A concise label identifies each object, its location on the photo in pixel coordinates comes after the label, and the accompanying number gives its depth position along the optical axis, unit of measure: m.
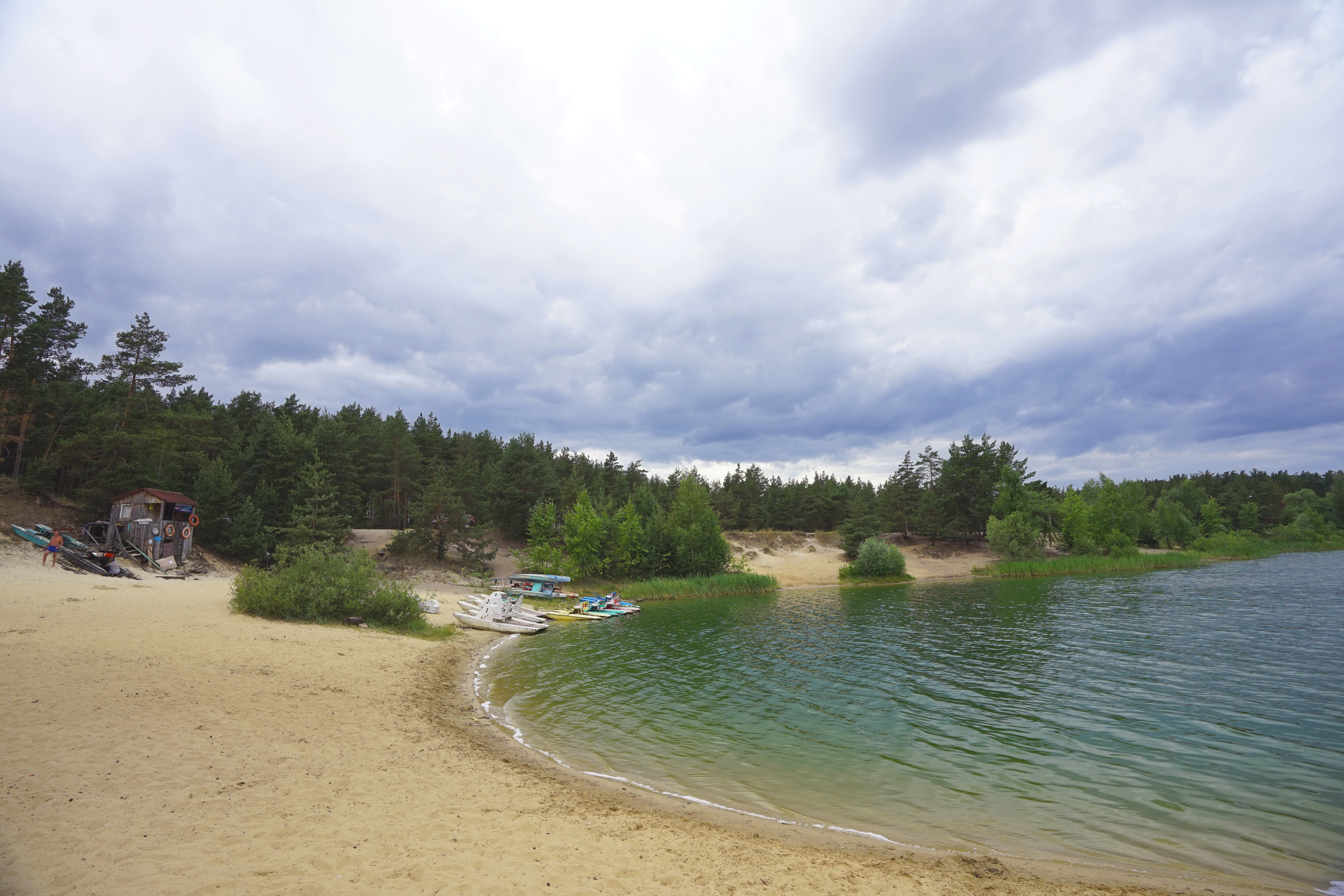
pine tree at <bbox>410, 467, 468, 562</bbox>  56.69
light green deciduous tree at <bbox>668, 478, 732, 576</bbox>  60.78
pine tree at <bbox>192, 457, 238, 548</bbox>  47.66
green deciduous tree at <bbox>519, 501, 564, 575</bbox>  58.00
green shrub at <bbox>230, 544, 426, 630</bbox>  25.28
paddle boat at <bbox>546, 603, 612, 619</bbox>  41.81
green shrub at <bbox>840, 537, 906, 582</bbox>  65.25
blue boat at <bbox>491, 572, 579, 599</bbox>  49.78
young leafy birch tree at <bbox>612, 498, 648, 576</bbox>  59.44
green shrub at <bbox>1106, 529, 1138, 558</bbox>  73.00
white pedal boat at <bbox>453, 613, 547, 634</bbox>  33.44
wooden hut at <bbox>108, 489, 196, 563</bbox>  40.84
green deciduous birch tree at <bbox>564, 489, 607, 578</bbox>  57.47
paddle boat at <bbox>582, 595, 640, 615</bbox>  44.09
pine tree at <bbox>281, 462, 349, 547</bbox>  46.38
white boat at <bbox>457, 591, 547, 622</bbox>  35.66
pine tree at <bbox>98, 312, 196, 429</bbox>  50.06
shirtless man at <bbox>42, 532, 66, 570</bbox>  32.88
